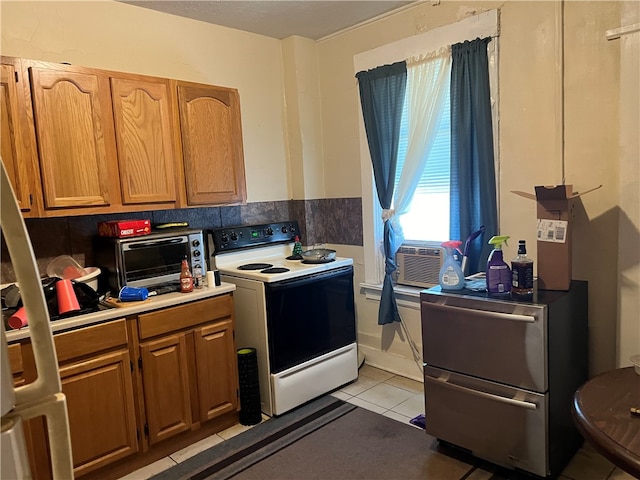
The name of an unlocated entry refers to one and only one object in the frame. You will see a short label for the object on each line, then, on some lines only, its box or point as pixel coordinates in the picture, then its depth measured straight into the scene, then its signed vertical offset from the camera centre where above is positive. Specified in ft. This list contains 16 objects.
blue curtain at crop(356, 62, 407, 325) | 10.50 +1.28
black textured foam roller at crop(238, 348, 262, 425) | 9.22 -3.71
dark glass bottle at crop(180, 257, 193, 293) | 8.58 -1.39
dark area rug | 7.54 -4.45
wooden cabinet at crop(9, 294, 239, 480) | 6.97 -2.98
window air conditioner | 10.35 -1.66
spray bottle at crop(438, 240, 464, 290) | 7.86 -1.40
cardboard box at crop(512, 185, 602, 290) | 7.25 -0.81
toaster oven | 8.14 -0.93
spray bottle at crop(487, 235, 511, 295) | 7.38 -1.39
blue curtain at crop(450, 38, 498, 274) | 8.98 +0.80
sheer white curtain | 9.68 +1.76
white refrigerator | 2.37 -0.93
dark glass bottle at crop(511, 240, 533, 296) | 7.11 -1.36
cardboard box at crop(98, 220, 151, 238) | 8.16 -0.37
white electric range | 9.29 -2.44
